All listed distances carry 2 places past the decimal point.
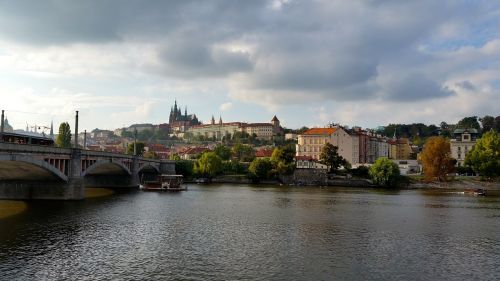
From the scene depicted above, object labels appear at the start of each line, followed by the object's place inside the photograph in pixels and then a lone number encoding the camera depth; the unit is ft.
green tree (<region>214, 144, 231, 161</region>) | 555.28
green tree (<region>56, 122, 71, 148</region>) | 456.86
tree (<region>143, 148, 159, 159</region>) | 594.94
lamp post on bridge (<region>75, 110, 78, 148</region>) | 219.00
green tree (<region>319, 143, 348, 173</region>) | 426.51
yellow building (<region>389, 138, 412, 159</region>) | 650.18
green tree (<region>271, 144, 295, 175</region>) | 419.95
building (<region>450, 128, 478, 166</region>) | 474.90
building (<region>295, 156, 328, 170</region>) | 458.13
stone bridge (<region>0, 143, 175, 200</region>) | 159.63
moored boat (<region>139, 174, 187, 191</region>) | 308.40
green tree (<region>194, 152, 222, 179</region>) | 429.79
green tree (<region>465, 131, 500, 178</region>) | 361.92
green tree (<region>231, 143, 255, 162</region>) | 609.42
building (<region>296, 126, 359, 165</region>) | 510.17
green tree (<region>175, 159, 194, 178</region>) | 454.48
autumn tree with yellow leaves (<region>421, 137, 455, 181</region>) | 370.32
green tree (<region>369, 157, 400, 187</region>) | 378.53
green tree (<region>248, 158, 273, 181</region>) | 420.56
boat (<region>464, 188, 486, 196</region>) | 296.55
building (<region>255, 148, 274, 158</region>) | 543.39
